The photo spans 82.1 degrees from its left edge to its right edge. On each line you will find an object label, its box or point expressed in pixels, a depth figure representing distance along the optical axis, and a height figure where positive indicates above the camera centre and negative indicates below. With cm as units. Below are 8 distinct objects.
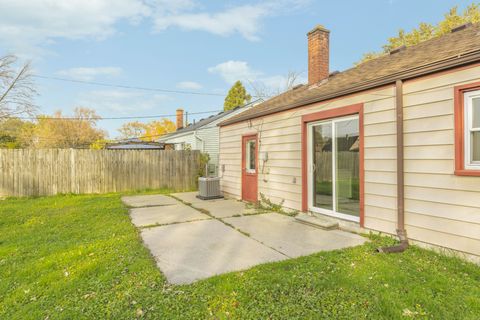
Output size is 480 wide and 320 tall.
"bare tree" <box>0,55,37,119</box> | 1657 +408
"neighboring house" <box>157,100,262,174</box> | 1495 +125
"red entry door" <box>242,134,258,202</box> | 804 -29
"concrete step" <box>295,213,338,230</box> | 517 -124
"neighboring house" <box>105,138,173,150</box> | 1534 +79
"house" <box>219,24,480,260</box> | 344 +21
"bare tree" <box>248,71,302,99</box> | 2222 +629
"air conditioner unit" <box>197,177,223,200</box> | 909 -99
